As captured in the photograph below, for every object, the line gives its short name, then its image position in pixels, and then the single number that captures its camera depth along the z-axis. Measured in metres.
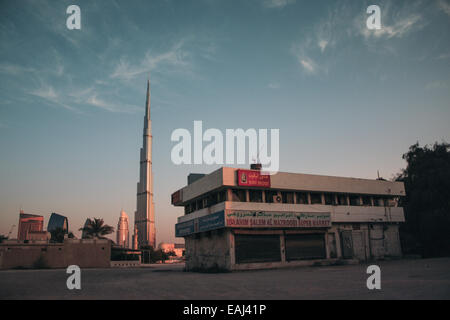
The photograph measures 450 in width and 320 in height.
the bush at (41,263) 46.56
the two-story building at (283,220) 26.81
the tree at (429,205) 35.88
